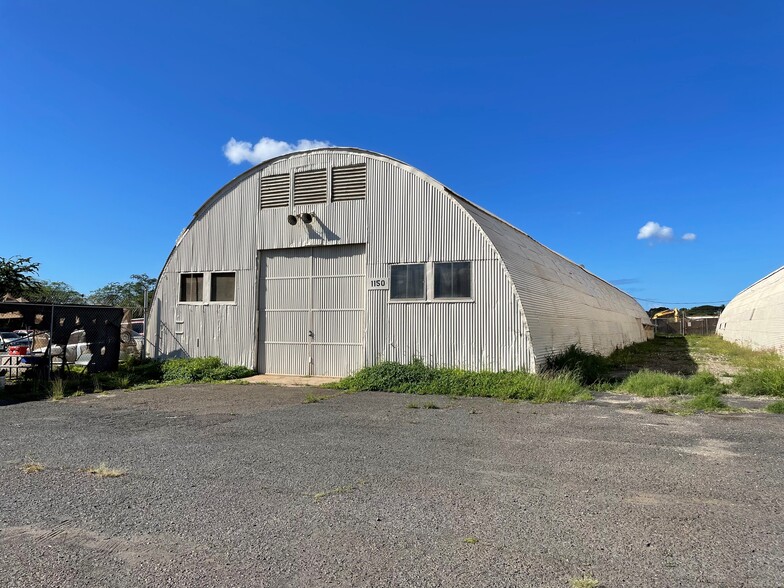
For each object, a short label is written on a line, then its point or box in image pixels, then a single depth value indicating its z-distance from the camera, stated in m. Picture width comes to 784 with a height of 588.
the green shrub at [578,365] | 13.57
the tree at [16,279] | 36.22
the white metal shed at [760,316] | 21.22
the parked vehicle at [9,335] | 23.64
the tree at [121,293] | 69.52
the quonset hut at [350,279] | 13.61
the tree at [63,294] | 53.36
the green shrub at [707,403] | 9.86
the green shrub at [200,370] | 15.66
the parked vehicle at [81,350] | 16.39
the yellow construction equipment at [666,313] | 75.78
